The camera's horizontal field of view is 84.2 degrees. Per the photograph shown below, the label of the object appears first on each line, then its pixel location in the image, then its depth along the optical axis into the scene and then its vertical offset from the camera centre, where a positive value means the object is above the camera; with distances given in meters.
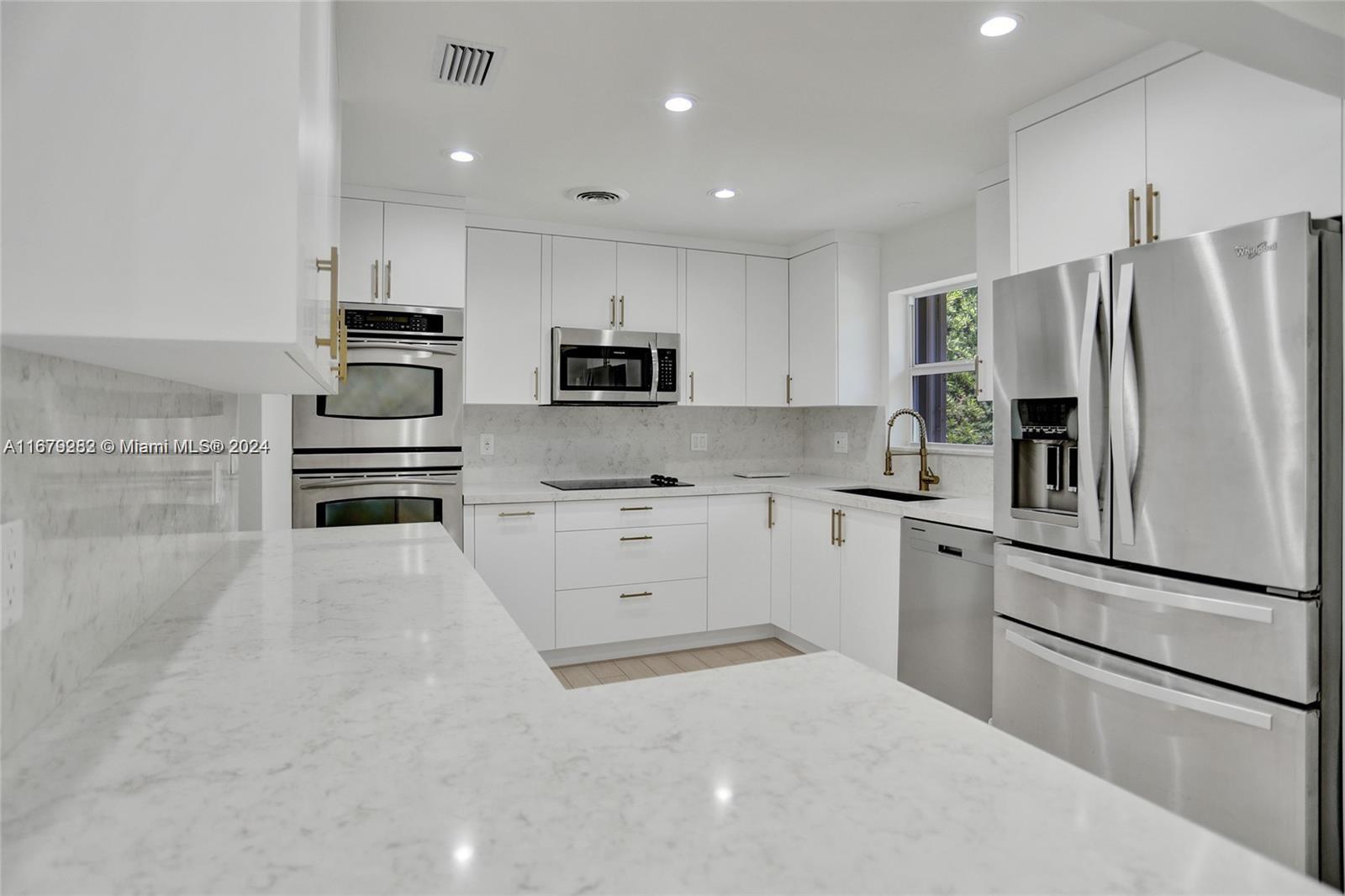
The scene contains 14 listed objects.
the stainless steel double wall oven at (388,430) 3.26 +0.07
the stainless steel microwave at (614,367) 3.81 +0.40
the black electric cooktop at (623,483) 3.88 -0.21
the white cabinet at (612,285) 3.87 +0.85
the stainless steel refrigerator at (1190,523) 1.65 -0.20
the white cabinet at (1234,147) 1.71 +0.74
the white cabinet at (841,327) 3.98 +0.64
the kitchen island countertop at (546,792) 0.55 -0.32
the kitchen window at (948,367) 3.66 +0.39
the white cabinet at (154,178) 0.69 +0.26
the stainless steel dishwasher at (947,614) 2.65 -0.64
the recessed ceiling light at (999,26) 1.93 +1.10
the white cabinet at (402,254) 3.30 +0.87
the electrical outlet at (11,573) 0.75 -0.13
